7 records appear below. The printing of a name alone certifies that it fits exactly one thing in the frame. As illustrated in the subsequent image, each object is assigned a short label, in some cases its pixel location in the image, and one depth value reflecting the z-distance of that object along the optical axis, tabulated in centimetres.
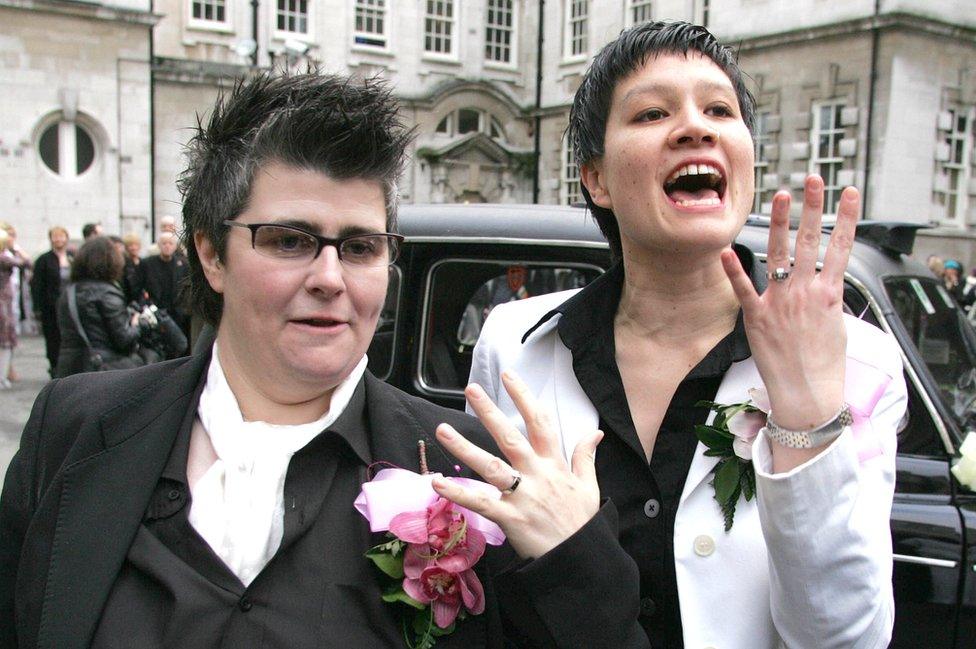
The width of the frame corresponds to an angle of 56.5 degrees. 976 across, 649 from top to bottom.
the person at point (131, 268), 995
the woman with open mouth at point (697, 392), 153
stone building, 1872
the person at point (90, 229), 1185
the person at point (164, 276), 973
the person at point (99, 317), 714
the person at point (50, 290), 1060
